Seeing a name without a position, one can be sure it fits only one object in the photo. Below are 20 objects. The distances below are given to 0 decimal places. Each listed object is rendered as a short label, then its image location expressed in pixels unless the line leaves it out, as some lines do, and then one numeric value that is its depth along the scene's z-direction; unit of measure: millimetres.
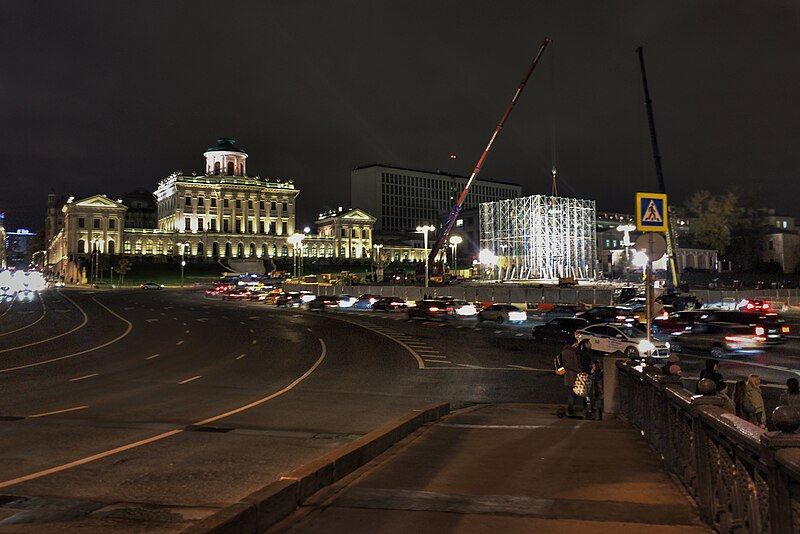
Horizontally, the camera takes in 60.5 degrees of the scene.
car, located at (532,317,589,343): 33812
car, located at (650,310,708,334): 30955
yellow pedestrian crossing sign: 13617
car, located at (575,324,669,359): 26828
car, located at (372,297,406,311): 62656
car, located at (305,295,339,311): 66881
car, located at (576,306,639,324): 42056
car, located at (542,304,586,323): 47938
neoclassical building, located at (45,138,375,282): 151250
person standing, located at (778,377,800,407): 10281
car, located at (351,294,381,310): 68625
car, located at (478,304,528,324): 47844
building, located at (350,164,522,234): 175462
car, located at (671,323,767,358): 27531
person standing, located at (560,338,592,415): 14820
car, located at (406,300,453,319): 54062
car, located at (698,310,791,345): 28484
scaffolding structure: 83250
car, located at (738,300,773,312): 45688
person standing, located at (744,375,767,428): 10805
